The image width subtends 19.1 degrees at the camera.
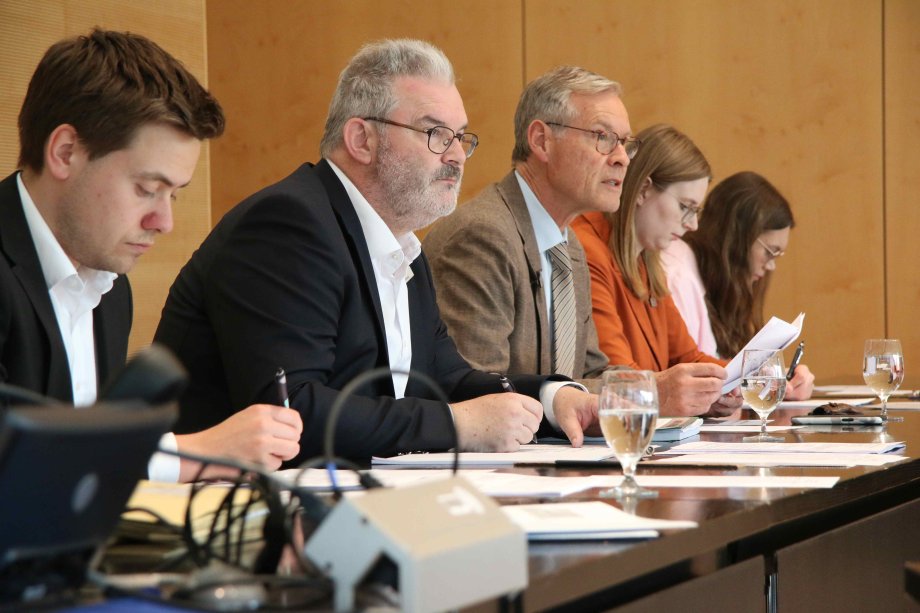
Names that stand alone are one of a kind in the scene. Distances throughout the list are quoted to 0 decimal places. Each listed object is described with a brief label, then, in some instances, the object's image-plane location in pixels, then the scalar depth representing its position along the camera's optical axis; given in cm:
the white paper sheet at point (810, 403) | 489
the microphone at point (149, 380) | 259
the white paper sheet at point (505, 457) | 394
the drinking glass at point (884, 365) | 460
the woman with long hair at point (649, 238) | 536
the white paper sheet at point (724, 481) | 371
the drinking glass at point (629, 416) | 367
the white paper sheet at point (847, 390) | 525
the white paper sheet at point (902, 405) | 481
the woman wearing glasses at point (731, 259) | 577
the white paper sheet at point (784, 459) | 391
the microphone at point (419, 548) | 244
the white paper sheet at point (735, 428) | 442
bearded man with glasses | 407
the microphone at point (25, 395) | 270
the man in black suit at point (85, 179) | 385
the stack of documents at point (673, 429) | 424
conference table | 318
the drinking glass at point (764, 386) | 431
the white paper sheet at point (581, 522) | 340
